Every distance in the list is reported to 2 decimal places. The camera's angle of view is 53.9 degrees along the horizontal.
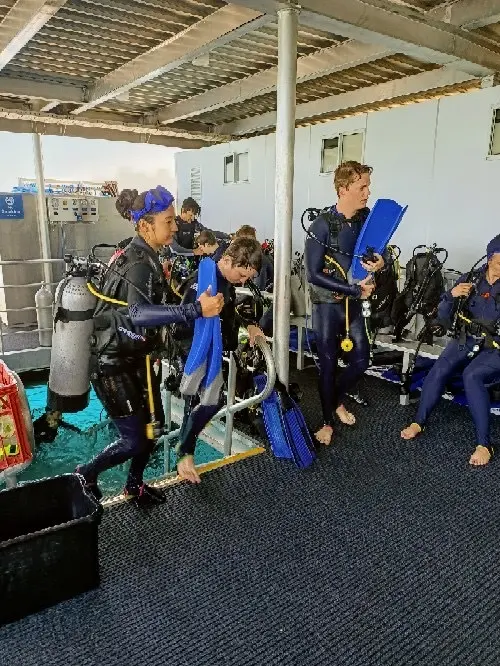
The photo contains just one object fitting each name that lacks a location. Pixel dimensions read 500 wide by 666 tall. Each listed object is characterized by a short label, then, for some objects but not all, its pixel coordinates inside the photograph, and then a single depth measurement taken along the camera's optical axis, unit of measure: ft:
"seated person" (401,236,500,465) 10.43
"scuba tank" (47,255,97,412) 9.86
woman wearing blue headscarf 7.08
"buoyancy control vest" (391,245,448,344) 14.39
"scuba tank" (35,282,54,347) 21.21
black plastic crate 5.88
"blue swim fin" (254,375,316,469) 9.86
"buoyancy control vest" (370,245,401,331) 14.01
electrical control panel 25.96
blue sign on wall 25.05
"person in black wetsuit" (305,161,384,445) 10.07
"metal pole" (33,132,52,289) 25.21
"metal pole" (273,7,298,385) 10.25
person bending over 8.02
